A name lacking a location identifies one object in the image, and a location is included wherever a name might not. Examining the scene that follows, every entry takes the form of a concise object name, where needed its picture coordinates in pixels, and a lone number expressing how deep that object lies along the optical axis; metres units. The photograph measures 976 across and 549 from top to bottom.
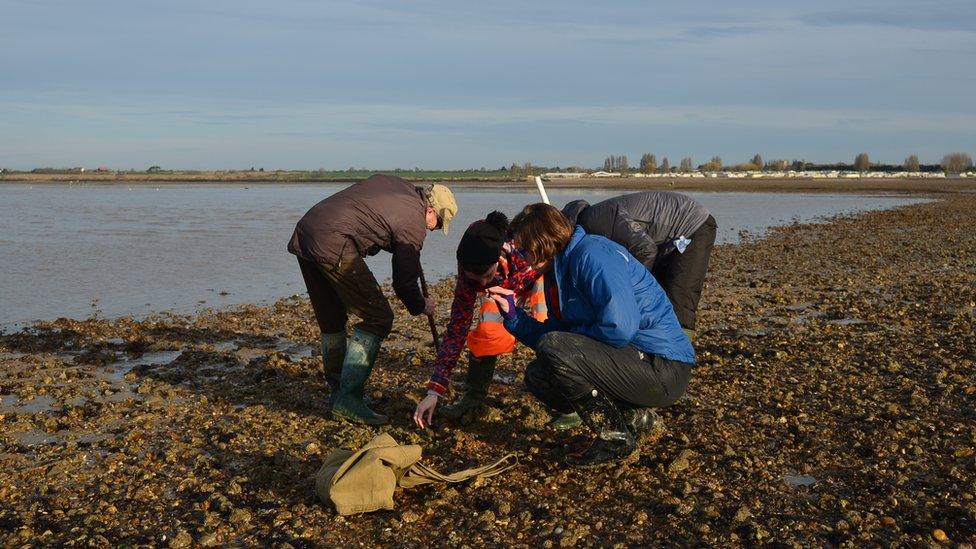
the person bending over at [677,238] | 6.50
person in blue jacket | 5.02
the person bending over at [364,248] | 6.23
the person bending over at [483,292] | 5.46
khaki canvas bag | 4.74
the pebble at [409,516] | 4.73
